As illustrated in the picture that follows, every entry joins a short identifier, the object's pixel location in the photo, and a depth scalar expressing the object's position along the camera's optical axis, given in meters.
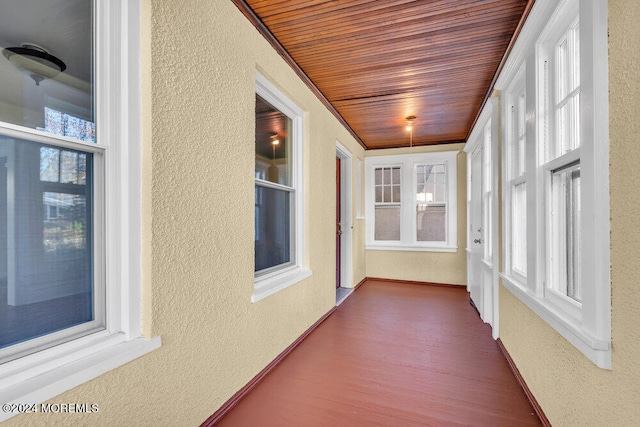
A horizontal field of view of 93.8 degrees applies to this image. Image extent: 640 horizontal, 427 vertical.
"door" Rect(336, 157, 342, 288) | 4.68
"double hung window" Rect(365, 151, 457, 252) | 5.22
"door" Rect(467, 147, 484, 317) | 3.64
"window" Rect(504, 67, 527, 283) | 2.32
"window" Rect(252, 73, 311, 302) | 2.36
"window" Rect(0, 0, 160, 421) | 0.99
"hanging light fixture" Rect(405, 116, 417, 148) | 4.05
